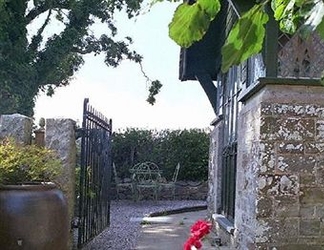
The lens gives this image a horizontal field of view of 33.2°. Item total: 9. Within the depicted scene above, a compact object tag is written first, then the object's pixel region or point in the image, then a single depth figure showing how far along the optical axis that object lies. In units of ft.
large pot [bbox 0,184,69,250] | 13.25
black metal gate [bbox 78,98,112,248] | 18.20
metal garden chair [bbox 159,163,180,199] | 42.35
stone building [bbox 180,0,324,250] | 12.18
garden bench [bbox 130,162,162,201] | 41.52
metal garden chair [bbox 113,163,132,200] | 42.75
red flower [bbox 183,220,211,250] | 7.24
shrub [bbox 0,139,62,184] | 14.47
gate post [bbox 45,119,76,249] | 17.43
